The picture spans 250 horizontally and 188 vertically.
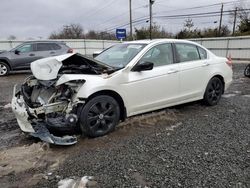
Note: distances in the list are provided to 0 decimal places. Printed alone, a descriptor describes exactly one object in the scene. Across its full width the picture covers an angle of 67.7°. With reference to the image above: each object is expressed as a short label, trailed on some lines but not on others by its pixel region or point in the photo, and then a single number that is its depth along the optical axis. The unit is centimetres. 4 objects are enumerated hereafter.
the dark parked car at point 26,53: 899
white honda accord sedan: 281
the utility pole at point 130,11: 2263
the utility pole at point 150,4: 1803
